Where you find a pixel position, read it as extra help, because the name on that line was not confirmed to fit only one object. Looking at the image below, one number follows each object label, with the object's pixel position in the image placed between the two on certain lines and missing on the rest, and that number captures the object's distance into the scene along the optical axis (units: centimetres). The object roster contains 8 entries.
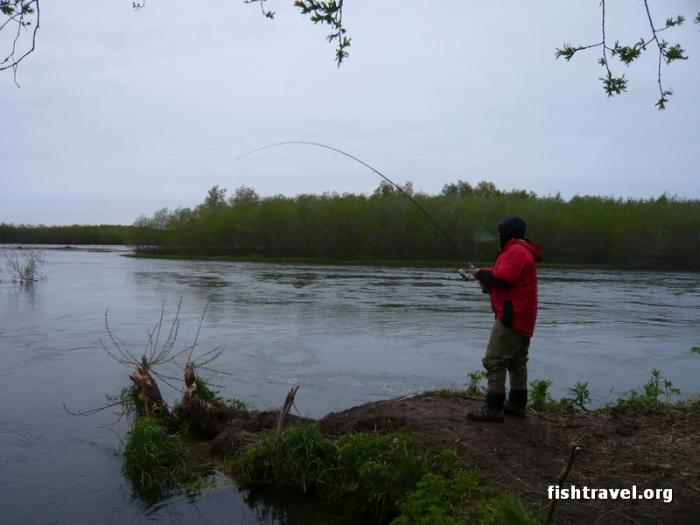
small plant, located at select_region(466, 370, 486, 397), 665
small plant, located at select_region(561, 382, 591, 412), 693
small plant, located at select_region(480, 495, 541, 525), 337
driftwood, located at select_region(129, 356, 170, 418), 681
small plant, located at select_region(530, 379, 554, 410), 640
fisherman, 502
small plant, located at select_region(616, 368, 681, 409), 645
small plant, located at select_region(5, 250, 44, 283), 2753
